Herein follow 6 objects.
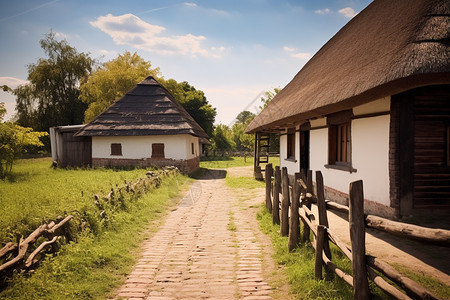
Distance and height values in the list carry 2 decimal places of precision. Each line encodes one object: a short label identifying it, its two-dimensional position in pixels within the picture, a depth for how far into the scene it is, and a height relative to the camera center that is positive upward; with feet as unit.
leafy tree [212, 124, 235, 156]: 132.36 +1.77
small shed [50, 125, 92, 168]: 61.16 -0.31
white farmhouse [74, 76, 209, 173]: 57.31 +1.94
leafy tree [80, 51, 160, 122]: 96.32 +21.49
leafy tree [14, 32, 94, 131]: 100.32 +21.03
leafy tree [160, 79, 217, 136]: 121.15 +16.39
